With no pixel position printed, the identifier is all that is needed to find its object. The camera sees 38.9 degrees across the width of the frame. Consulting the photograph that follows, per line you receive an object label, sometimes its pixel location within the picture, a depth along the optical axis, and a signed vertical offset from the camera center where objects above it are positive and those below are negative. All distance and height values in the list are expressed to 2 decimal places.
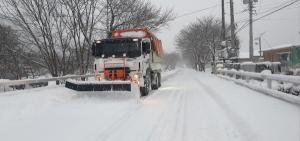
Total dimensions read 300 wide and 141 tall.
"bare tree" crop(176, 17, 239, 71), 73.50 +5.08
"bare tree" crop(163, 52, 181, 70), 155.59 +3.32
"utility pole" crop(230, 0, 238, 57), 34.22 +2.65
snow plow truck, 17.41 +0.30
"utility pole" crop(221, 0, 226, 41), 41.22 +4.32
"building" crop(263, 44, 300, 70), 63.75 +1.82
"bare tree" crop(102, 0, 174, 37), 34.67 +4.38
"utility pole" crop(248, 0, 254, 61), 39.58 +3.30
